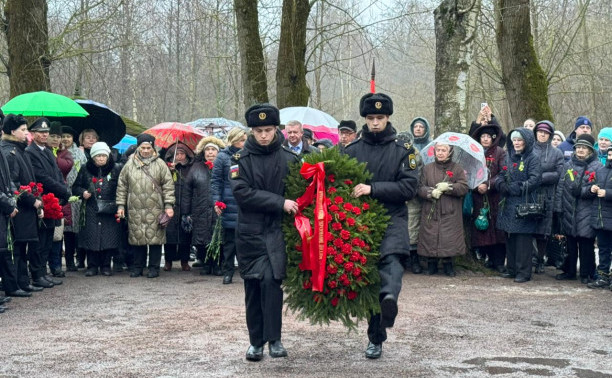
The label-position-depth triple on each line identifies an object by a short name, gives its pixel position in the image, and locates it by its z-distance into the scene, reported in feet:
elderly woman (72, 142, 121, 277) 41.09
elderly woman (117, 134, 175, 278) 40.68
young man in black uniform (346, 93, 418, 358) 23.73
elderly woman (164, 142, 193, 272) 42.53
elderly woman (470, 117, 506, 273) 42.34
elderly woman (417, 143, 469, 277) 40.70
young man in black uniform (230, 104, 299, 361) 23.90
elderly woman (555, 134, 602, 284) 38.42
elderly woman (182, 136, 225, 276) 41.68
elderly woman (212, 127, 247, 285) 38.73
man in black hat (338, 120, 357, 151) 43.14
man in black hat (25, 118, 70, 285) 37.35
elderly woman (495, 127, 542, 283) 39.34
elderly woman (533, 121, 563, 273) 39.58
